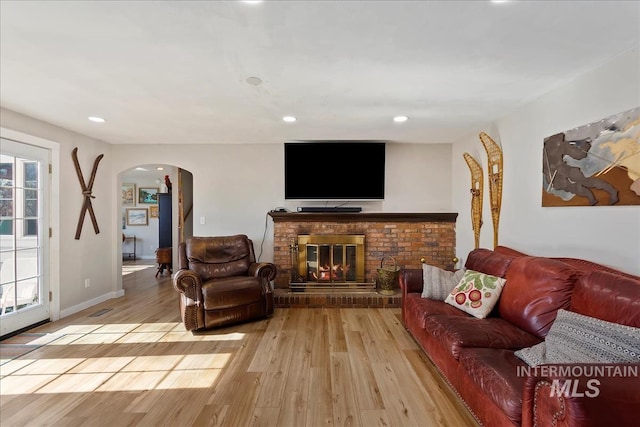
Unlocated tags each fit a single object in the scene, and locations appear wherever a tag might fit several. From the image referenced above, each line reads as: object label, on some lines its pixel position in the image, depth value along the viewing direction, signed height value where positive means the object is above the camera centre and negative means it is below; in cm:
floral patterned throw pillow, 235 -69
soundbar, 434 +3
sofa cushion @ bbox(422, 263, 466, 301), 281 -69
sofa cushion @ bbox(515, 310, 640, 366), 132 -64
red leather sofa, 109 -75
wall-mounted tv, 421 +60
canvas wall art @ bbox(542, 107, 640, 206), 183 +34
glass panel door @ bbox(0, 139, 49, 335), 297 -28
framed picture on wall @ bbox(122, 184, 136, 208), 790 +40
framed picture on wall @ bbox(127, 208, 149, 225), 796 -16
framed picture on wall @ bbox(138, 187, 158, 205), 798 +38
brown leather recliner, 316 -83
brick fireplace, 439 -38
